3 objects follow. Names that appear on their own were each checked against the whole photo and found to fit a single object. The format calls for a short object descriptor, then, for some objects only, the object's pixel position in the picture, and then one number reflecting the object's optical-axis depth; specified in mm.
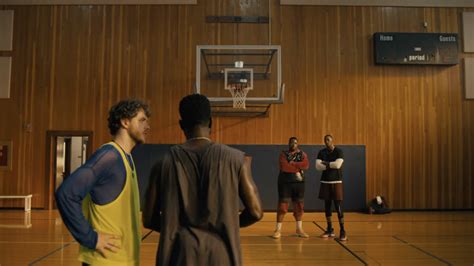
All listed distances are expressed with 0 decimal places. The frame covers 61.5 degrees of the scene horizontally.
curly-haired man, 1649
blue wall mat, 10344
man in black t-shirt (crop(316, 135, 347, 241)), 6547
